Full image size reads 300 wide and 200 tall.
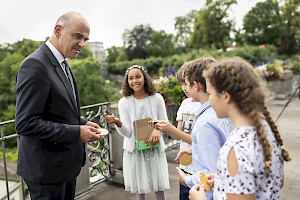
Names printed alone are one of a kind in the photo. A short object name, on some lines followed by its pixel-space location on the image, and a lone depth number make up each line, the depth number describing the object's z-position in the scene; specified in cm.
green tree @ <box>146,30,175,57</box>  5866
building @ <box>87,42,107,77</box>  5775
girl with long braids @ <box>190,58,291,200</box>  102
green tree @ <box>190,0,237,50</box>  3834
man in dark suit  172
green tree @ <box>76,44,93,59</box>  4805
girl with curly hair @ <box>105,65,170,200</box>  281
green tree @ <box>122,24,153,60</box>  5844
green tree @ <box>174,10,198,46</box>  5934
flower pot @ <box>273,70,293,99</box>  1034
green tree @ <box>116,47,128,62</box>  5753
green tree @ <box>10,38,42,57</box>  3093
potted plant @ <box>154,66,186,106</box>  448
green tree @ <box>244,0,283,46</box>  3894
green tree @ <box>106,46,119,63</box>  5872
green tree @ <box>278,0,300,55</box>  3554
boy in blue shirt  141
